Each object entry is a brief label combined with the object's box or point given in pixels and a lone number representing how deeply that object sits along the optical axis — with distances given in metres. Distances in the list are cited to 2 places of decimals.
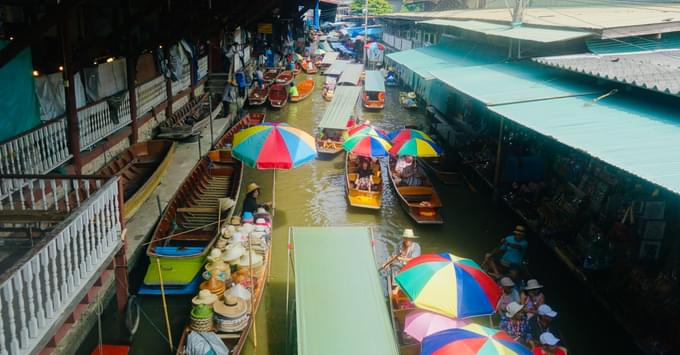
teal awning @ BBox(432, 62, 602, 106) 11.41
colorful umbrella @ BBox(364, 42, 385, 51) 44.50
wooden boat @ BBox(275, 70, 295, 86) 31.95
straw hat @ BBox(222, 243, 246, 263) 9.98
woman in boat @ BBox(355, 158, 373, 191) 15.70
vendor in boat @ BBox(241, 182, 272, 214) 12.83
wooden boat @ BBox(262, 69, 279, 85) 32.21
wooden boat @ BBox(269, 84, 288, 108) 27.98
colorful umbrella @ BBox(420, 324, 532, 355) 6.34
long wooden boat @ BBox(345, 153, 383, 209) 15.15
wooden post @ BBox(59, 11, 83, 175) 10.18
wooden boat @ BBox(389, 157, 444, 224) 14.16
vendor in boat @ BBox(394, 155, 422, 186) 15.82
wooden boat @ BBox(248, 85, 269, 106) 27.50
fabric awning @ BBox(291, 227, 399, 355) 6.85
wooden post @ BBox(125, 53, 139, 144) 14.62
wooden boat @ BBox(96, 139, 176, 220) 11.52
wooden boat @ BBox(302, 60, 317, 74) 41.81
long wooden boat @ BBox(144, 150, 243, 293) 10.02
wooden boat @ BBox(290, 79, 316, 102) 30.55
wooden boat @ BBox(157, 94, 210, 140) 17.67
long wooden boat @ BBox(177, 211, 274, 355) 8.17
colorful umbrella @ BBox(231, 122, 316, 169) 12.59
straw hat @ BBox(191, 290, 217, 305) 8.61
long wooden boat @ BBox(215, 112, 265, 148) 17.91
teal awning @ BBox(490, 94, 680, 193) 6.76
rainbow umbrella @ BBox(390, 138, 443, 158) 14.98
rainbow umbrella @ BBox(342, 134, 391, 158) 15.13
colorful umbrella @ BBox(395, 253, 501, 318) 7.59
